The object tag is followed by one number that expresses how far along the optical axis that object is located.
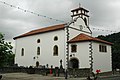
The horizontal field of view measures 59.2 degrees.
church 18.12
